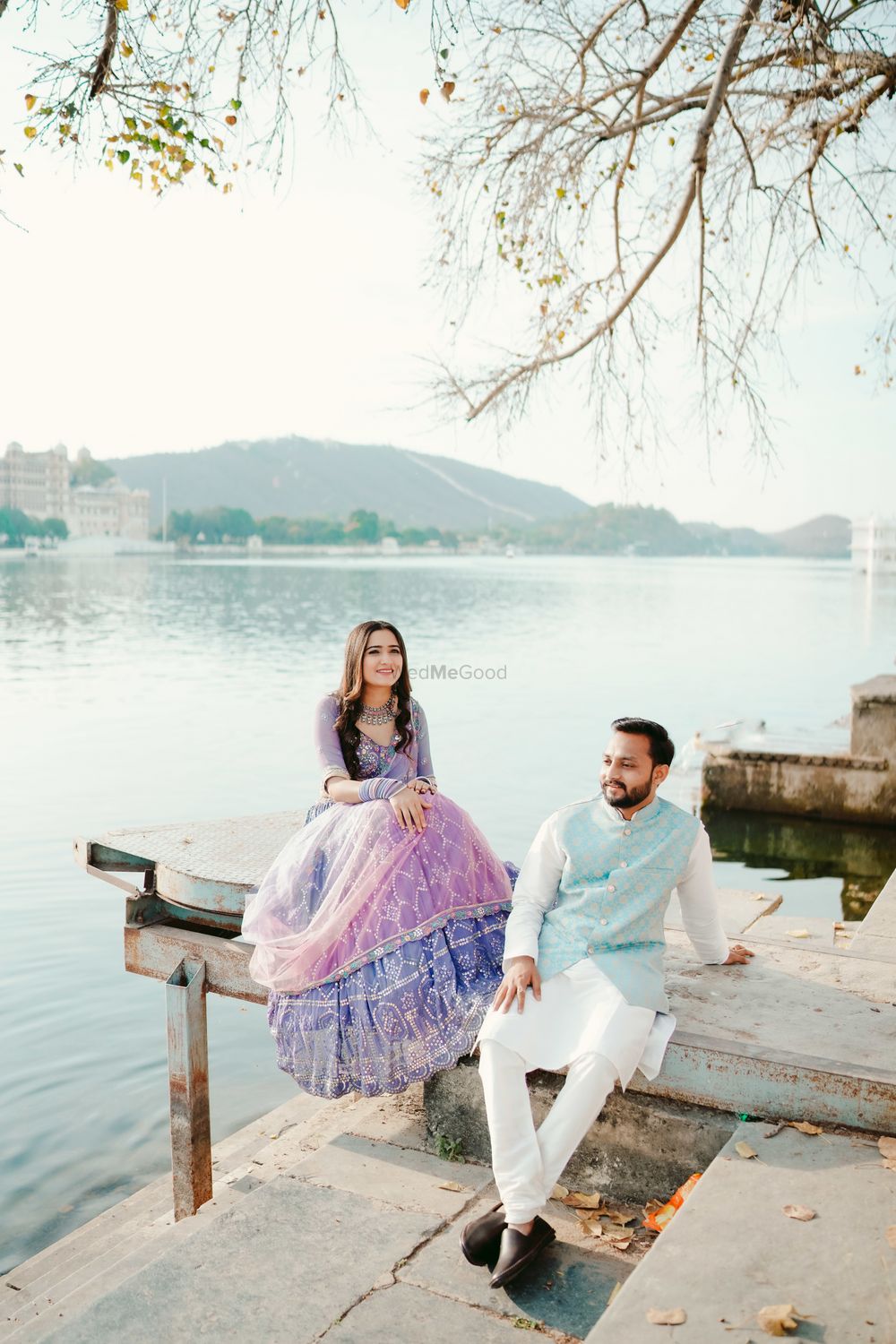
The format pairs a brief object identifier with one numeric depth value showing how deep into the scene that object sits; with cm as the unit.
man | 354
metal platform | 380
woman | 423
